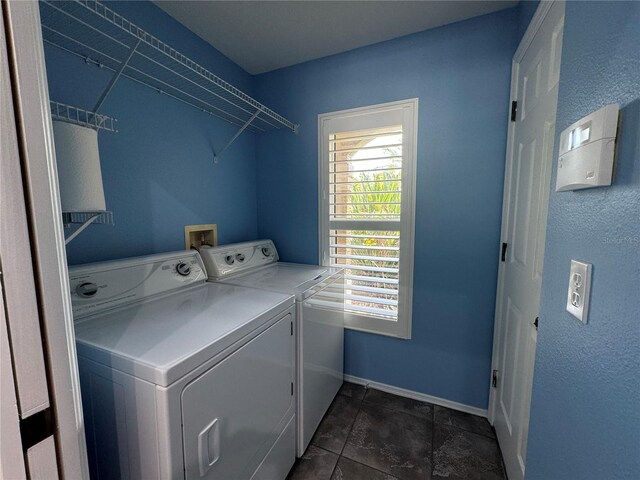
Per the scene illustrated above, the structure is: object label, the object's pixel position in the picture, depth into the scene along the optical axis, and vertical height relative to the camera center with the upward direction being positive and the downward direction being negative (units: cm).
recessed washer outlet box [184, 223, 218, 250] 179 -15
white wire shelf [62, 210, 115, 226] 102 -1
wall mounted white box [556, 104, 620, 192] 53 +14
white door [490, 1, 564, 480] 112 -6
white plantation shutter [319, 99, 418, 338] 186 +4
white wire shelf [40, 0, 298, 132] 98 +75
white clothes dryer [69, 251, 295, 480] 77 -53
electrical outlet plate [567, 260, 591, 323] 60 -19
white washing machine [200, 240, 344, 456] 147 -58
